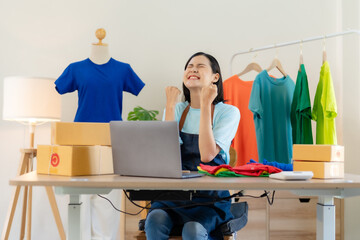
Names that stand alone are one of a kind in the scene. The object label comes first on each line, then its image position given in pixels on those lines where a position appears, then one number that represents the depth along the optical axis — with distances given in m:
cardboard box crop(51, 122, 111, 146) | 1.64
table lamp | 3.03
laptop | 1.45
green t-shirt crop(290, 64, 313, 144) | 2.91
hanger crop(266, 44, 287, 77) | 3.25
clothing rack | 2.92
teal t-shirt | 2.97
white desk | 1.35
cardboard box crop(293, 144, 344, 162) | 1.51
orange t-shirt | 3.11
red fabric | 1.59
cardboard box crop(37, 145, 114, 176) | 1.56
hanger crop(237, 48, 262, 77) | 3.35
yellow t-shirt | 2.88
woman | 1.70
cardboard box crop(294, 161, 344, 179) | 1.51
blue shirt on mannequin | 2.96
